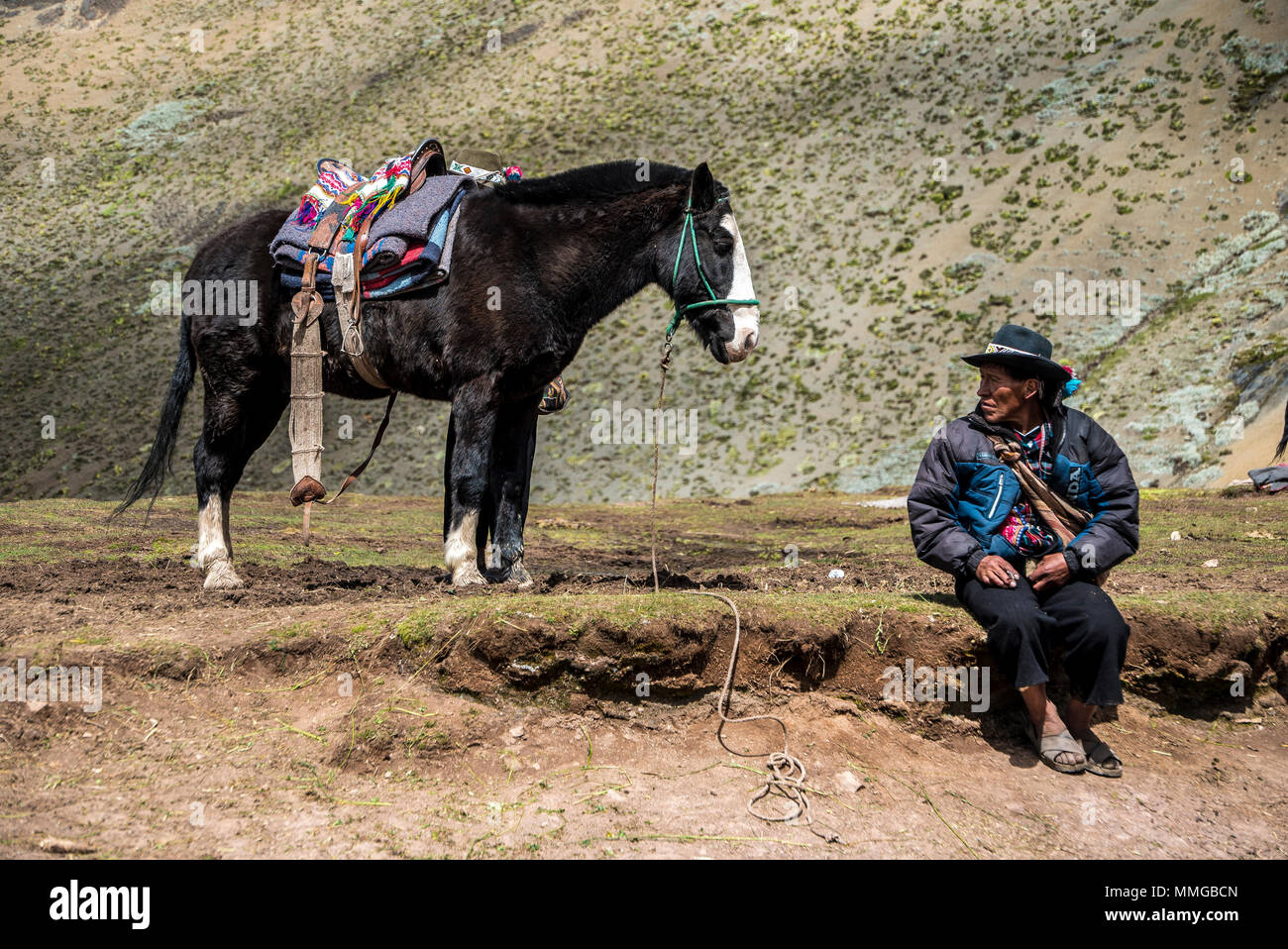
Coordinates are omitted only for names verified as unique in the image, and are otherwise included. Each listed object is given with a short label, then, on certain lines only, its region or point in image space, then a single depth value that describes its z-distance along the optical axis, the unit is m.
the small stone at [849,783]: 4.74
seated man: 4.82
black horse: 6.49
